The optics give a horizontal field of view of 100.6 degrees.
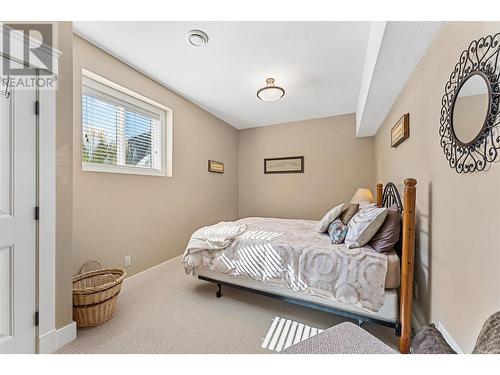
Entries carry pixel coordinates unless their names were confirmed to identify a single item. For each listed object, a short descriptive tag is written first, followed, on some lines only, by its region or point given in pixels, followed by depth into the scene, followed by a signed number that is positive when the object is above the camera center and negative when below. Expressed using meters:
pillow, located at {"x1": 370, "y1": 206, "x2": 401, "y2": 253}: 1.63 -0.37
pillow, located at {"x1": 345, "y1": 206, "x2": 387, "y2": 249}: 1.71 -0.34
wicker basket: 1.62 -0.92
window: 2.21 +0.72
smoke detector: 1.88 +1.40
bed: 1.48 -0.70
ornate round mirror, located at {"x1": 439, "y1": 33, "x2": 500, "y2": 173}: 0.90 +0.39
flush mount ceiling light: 2.57 +1.21
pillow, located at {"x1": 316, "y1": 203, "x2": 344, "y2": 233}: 2.25 -0.34
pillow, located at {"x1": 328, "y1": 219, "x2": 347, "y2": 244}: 1.91 -0.42
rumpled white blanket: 2.13 -0.53
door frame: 1.39 -0.21
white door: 1.26 -0.20
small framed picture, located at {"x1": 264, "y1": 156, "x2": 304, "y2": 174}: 4.30 +0.49
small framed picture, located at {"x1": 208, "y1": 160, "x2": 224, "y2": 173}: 3.95 +0.43
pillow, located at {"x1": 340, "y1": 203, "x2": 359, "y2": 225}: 2.17 -0.27
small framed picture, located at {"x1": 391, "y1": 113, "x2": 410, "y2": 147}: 1.95 +0.58
